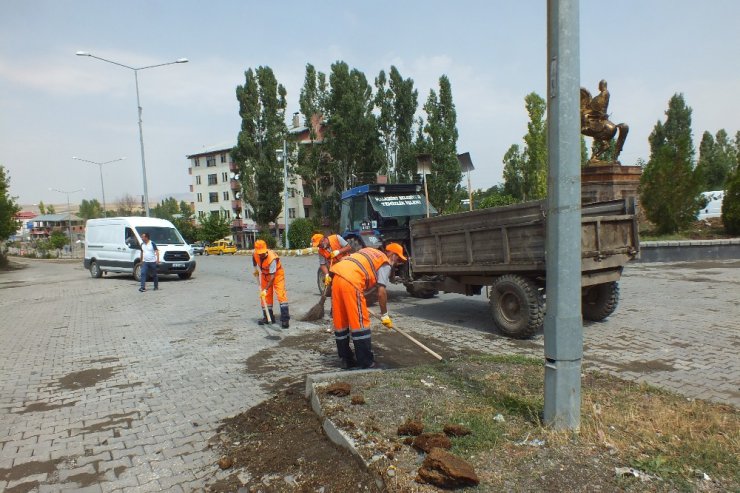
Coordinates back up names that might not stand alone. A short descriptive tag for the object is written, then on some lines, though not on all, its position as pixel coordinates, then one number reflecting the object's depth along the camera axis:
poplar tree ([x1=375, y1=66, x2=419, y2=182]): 37.44
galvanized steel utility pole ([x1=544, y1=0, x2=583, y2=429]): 3.07
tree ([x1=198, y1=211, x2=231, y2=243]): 50.56
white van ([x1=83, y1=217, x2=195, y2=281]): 16.39
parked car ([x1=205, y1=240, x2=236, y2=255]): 44.38
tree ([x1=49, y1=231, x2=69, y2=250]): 62.46
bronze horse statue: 14.30
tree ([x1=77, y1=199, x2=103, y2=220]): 115.74
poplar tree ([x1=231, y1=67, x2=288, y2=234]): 40.97
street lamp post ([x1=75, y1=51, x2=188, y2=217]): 22.80
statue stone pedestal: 13.86
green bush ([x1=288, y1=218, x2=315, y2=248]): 37.88
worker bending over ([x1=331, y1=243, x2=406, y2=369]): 5.14
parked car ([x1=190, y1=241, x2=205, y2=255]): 44.93
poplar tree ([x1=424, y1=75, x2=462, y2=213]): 33.84
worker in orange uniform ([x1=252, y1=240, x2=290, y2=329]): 8.02
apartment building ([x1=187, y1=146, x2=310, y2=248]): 62.31
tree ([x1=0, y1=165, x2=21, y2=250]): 29.64
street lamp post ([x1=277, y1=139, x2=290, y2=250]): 36.00
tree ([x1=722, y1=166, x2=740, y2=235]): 15.38
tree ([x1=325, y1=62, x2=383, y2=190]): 37.00
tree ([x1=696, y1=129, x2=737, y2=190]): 41.06
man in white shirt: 13.91
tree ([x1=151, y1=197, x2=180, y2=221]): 97.69
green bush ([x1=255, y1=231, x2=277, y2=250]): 40.38
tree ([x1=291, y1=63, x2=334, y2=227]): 40.12
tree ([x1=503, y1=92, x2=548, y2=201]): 29.31
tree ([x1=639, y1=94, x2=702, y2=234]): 15.34
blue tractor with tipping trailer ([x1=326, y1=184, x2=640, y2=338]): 6.37
